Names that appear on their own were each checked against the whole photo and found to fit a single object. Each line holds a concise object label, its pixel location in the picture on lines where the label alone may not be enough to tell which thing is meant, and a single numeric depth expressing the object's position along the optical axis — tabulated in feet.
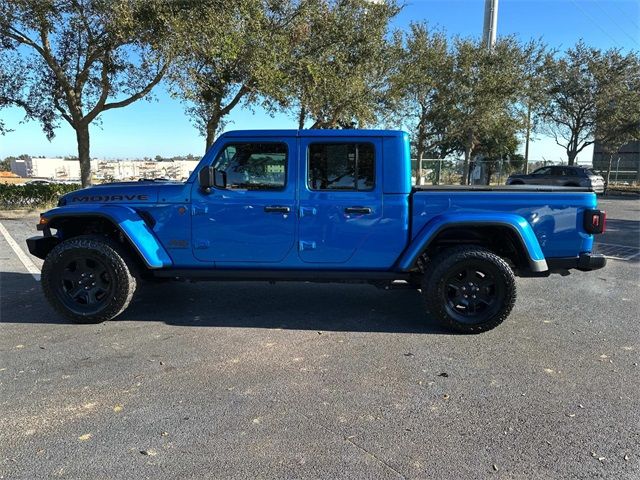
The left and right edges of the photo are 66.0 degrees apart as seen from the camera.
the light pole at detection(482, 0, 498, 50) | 66.99
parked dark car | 71.67
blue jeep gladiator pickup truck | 15.25
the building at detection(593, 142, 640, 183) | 114.32
